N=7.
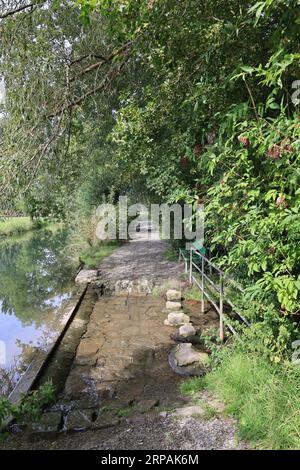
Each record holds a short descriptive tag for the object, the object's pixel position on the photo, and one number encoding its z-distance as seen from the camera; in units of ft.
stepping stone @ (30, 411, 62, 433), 9.93
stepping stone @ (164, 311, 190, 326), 17.97
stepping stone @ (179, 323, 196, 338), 15.97
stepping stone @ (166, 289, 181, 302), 21.71
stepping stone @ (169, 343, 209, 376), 12.87
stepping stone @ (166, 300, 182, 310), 20.08
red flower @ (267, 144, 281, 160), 7.26
